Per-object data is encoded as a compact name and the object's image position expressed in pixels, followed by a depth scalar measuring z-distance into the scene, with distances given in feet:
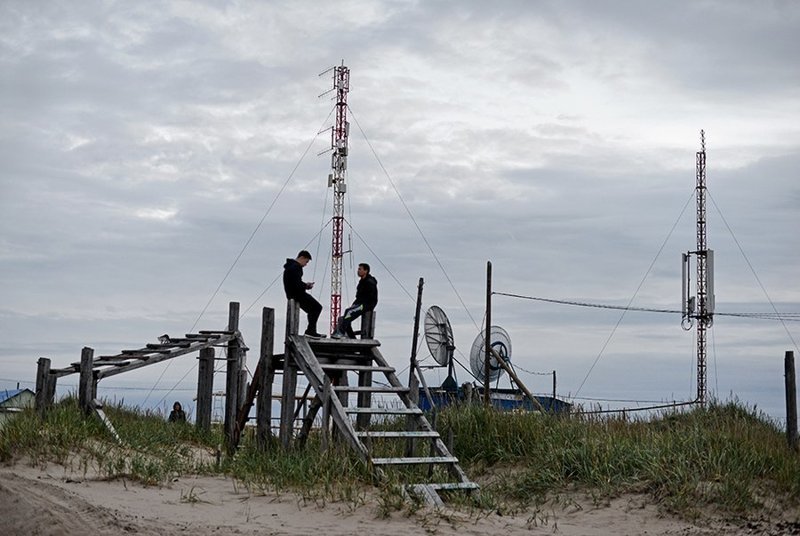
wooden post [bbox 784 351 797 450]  52.01
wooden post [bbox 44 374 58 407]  57.11
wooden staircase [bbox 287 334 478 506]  39.63
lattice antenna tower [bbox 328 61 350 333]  95.96
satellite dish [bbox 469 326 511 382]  84.48
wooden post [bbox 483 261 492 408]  78.12
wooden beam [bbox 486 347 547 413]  81.25
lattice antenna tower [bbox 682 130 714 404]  94.94
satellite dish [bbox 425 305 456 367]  82.99
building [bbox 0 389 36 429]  88.53
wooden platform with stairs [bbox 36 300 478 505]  40.45
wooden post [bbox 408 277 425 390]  77.87
